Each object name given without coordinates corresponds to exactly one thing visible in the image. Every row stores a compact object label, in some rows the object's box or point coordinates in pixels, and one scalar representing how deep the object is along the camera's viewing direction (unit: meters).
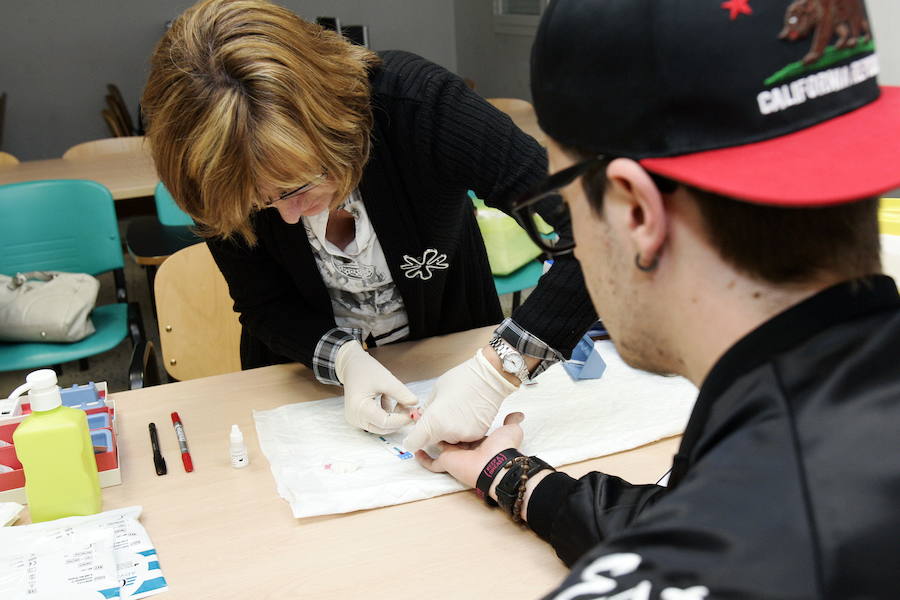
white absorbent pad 1.15
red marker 1.23
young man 0.51
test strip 1.25
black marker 1.22
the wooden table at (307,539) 0.98
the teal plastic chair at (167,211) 2.92
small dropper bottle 1.22
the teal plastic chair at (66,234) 2.58
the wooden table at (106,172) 3.19
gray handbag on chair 2.39
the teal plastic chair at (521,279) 2.71
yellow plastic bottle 1.05
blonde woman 1.10
